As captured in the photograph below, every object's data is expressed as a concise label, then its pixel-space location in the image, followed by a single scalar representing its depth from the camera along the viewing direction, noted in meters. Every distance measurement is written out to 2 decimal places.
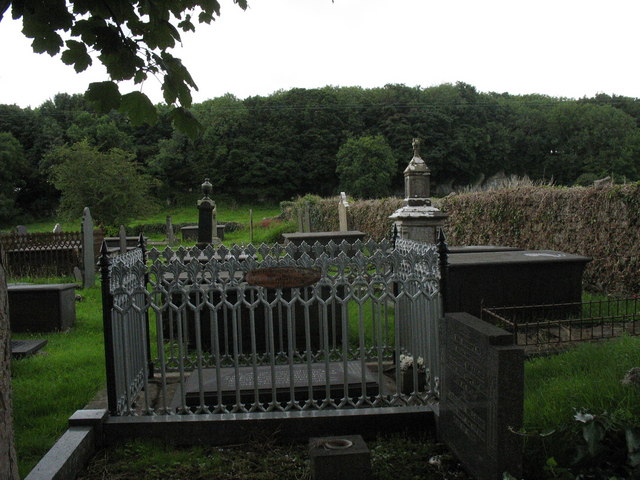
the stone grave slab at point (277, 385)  4.64
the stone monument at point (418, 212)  9.96
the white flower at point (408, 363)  5.00
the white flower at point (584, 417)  3.12
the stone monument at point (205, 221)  11.60
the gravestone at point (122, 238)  16.30
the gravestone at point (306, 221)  26.67
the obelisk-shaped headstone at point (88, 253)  13.23
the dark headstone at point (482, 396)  3.13
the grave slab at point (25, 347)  6.94
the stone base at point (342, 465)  3.31
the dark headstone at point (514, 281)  7.91
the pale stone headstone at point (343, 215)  22.74
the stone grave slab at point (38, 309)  8.57
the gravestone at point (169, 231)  27.39
